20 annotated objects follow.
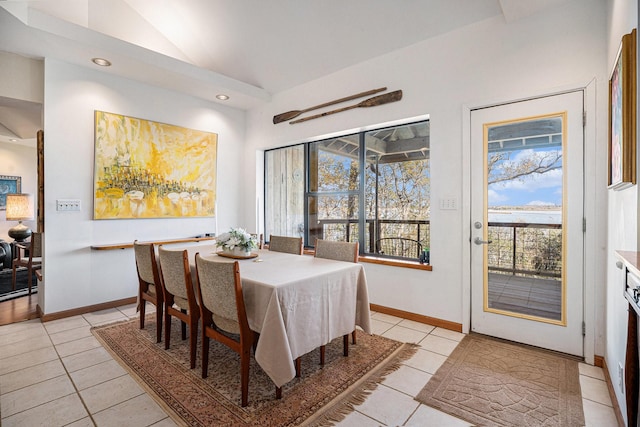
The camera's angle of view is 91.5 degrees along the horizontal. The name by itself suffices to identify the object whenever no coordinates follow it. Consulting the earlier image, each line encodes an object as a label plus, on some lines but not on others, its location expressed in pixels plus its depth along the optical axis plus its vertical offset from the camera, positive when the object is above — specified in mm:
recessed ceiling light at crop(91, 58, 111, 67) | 3264 +1612
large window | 3451 +289
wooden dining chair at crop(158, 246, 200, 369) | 2221 -589
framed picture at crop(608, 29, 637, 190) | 1579 +532
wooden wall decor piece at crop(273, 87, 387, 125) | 3506 +1370
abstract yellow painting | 3611 +558
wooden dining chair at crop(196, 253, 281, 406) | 1815 -581
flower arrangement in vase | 2670 -254
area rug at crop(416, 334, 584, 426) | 1761 -1133
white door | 2418 -68
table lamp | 5133 +60
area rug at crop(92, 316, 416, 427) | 1752 -1129
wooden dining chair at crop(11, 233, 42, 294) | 3897 -621
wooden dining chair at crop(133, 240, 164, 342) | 2654 -607
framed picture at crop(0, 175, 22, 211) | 6191 +538
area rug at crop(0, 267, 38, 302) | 4133 -1076
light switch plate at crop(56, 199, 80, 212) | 3295 +83
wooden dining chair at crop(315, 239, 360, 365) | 2697 -339
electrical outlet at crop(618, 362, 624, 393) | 1612 -860
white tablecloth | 1772 -591
